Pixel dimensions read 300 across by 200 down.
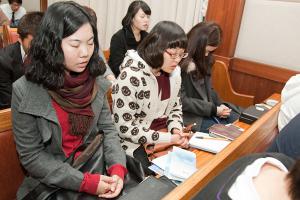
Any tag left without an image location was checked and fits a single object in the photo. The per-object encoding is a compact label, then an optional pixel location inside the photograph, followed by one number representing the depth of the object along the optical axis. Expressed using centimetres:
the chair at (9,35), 309
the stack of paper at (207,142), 163
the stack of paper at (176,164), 137
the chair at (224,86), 288
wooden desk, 102
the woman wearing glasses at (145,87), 167
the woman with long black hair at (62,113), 119
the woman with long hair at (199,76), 231
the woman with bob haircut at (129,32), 295
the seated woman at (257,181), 68
